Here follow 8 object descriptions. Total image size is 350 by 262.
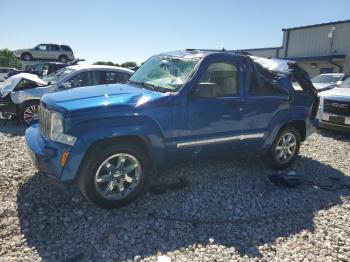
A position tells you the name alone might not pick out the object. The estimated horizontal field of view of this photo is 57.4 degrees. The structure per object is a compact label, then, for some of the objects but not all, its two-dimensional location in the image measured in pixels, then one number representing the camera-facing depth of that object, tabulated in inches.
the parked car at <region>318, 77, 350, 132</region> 335.3
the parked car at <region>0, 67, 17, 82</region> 1051.7
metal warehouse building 978.1
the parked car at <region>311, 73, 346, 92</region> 565.5
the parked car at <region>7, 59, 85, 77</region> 497.9
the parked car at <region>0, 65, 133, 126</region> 329.1
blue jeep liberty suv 143.8
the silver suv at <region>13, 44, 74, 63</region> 1009.5
